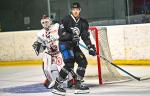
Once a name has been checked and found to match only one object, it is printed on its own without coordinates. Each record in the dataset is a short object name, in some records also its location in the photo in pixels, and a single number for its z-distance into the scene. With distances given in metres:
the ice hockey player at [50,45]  13.82
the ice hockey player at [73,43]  12.96
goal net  14.83
